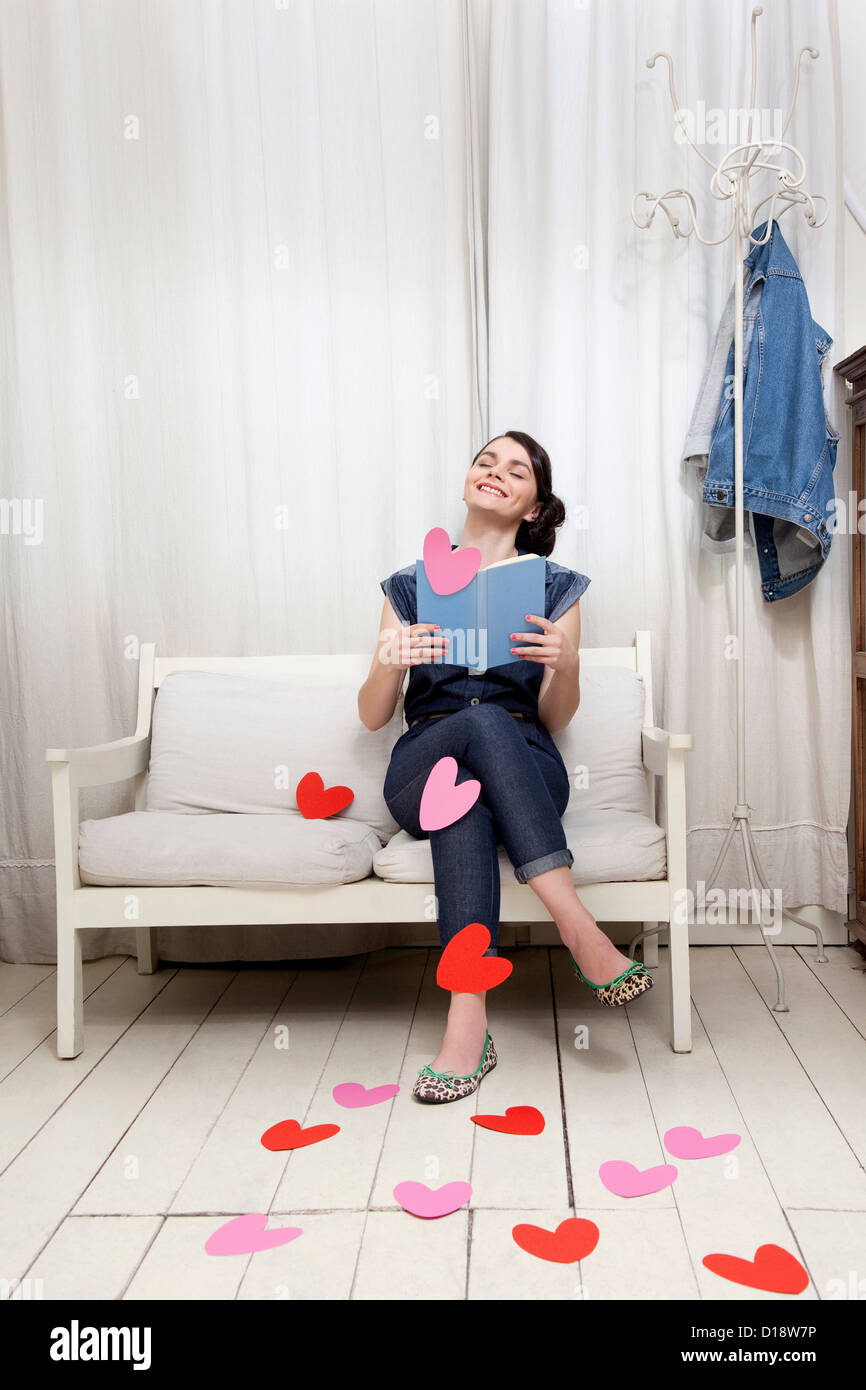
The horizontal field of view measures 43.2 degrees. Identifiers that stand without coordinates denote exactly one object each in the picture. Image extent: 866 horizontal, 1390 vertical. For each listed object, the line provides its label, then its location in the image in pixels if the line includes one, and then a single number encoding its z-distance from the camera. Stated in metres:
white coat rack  2.26
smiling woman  1.85
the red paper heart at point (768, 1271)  1.23
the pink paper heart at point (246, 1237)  1.35
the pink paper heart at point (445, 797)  1.90
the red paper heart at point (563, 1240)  1.31
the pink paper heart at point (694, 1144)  1.58
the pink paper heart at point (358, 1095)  1.78
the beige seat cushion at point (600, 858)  1.94
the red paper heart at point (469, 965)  1.83
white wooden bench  1.96
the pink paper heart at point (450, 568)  1.93
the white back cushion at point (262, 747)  2.36
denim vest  2.39
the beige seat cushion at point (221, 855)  1.96
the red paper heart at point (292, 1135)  1.64
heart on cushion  2.29
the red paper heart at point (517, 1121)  1.67
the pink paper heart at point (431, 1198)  1.42
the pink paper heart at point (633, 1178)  1.47
